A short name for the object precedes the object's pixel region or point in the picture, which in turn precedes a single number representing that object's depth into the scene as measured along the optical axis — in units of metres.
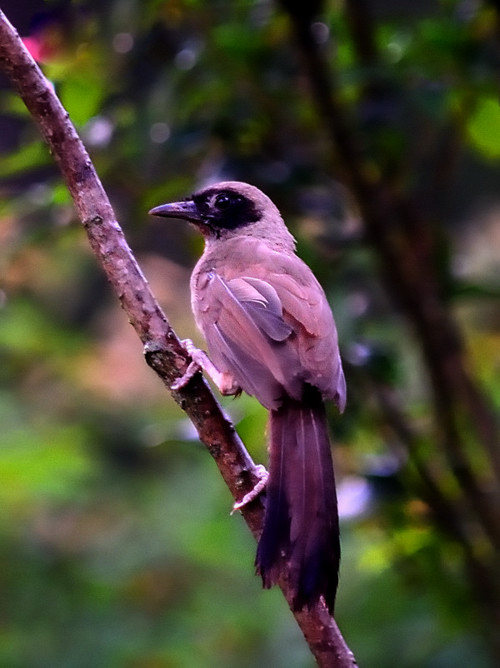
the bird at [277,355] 4.43
